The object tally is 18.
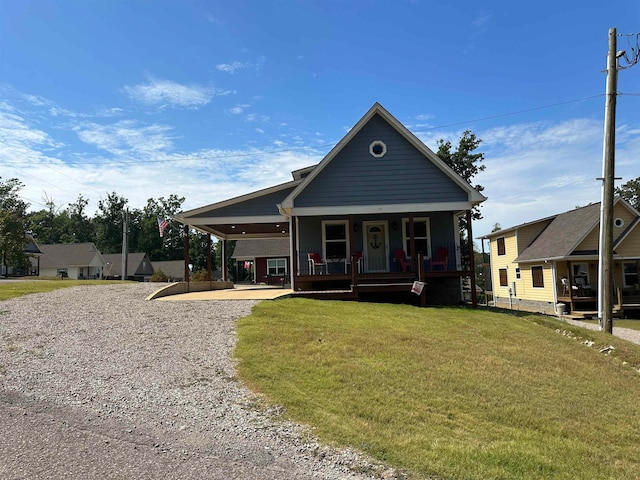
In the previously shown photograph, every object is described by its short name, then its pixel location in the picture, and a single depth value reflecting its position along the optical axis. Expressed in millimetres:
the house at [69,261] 53781
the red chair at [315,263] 16625
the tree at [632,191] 63603
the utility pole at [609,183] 13383
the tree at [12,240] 37688
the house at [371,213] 15742
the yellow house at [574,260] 24453
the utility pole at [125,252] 31817
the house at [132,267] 57531
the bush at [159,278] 35594
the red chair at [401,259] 16859
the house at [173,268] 62125
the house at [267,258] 40156
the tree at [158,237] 71250
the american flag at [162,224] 25772
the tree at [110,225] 76250
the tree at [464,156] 37312
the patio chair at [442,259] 16609
